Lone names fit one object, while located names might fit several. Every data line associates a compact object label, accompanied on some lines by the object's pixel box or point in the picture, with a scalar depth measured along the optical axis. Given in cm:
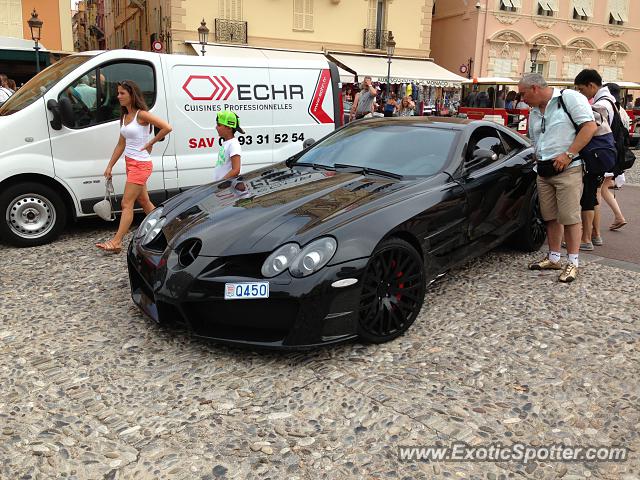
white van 593
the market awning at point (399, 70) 2759
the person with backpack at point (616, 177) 621
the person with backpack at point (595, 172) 541
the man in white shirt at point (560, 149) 482
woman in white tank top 559
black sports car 329
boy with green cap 553
